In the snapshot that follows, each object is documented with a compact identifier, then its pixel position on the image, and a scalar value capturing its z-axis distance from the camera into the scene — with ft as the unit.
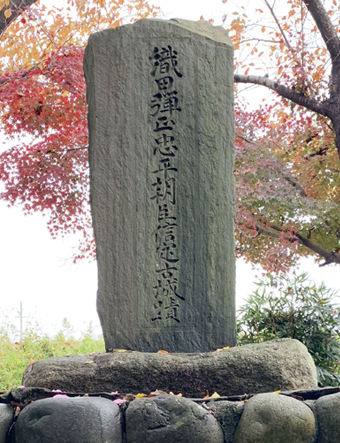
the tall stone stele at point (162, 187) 13.64
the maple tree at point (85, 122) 24.06
